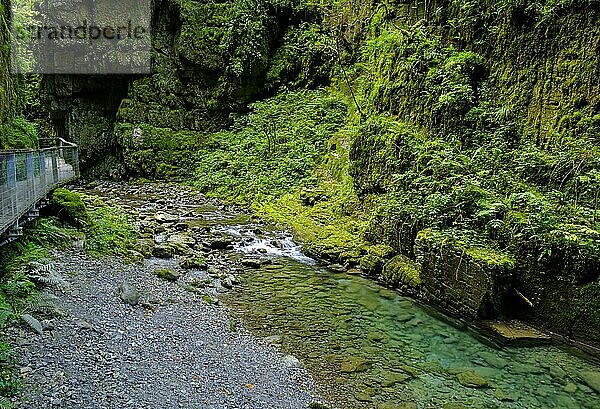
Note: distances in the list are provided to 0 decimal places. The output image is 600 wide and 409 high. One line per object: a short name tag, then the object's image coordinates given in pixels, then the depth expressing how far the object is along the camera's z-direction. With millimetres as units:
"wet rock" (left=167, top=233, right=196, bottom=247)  13711
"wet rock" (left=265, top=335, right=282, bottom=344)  8093
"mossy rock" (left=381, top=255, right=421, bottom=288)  10875
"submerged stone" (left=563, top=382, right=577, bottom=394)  6871
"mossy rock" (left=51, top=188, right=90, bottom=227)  12367
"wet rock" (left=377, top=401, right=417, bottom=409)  6352
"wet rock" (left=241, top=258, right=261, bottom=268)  12598
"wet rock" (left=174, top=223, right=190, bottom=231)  16016
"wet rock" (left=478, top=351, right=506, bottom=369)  7641
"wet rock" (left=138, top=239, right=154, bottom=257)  12161
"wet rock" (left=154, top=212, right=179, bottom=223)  16797
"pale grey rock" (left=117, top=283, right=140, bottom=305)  8531
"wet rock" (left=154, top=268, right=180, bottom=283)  10562
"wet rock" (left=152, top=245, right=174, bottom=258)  12320
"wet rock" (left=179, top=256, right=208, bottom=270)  11742
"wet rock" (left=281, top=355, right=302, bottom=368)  7324
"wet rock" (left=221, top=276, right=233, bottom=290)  10836
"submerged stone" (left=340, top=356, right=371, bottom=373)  7344
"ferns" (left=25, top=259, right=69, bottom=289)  7909
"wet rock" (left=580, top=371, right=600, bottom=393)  6980
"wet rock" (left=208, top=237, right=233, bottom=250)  14132
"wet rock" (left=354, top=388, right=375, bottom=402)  6523
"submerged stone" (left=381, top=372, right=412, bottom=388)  6948
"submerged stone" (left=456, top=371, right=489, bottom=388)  7027
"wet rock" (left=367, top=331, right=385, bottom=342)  8459
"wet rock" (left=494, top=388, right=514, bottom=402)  6652
